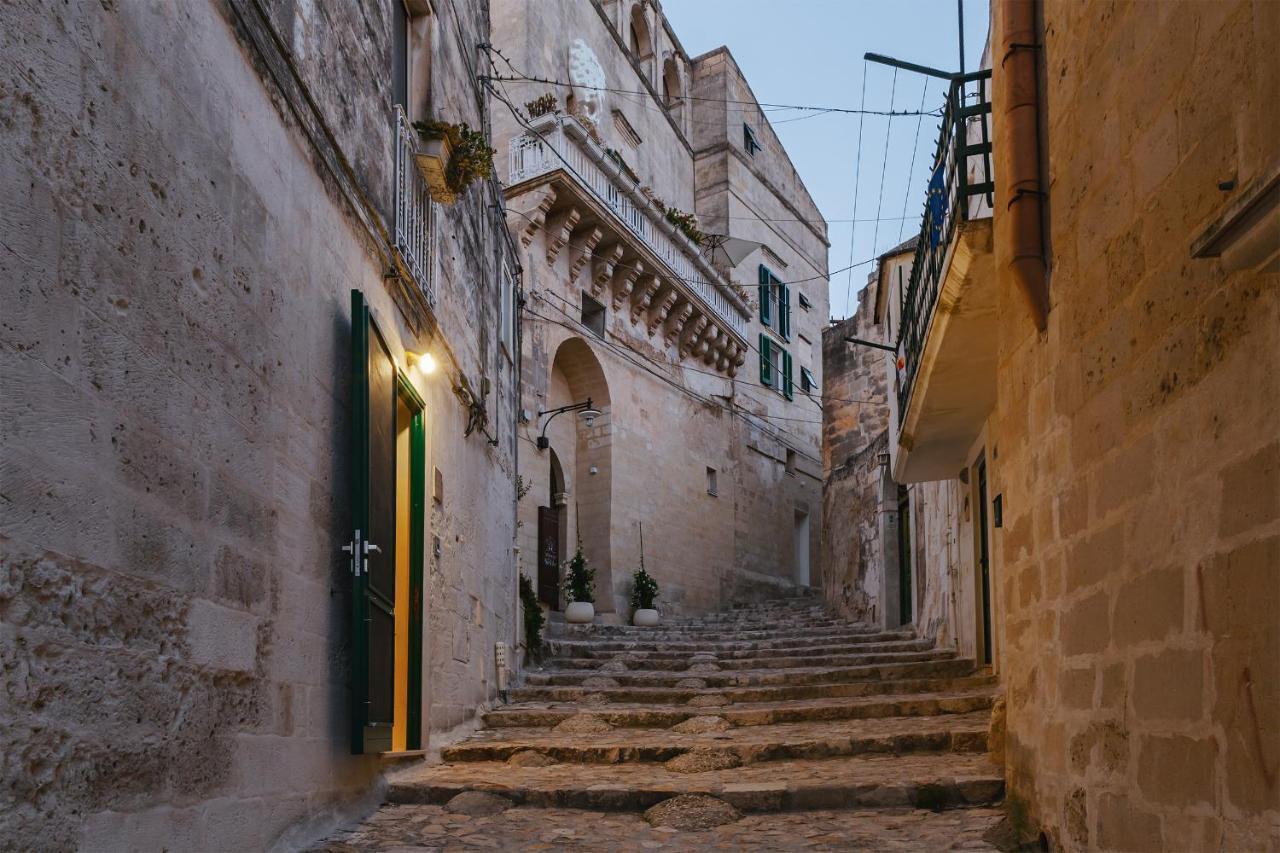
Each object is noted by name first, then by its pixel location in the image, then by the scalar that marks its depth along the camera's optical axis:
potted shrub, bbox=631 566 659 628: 17.41
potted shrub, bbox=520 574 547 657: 11.59
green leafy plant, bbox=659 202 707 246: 20.22
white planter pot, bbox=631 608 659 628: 16.97
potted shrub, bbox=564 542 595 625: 15.45
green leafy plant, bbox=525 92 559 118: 16.89
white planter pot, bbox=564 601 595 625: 15.43
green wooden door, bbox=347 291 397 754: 5.08
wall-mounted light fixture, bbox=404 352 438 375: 6.78
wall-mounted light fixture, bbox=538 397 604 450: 16.20
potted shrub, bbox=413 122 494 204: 7.17
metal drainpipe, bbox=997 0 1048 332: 4.40
